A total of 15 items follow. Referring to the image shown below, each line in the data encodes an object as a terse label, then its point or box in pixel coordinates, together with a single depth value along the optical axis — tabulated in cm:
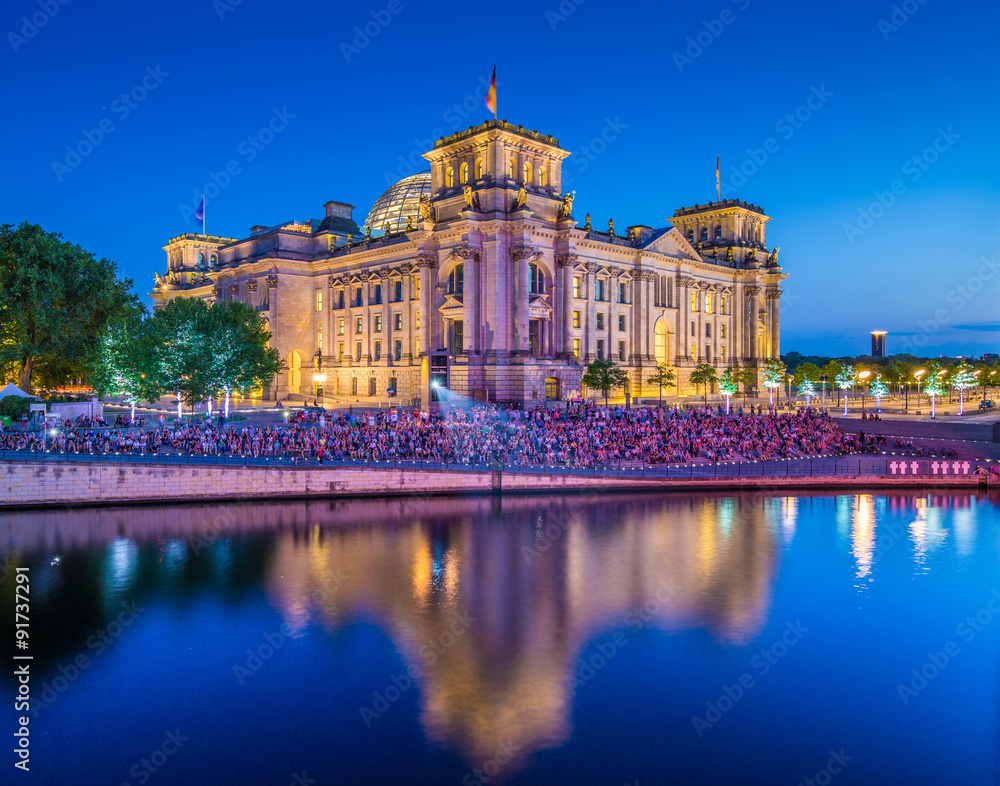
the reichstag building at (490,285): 6292
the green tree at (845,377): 8812
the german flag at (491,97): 6116
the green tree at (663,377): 7371
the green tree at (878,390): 7190
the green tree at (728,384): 7169
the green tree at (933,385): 7465
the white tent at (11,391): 4256
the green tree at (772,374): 8021
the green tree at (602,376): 6699
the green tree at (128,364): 4856
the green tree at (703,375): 7806
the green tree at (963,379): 7406
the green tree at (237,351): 5034
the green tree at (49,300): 5281
